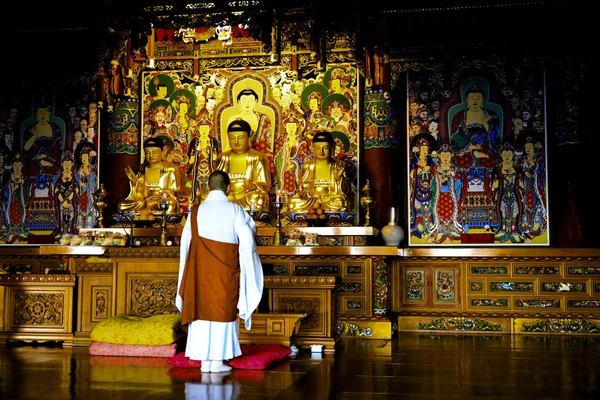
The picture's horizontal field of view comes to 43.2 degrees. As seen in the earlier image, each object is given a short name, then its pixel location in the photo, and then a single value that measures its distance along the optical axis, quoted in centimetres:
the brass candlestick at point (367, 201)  796
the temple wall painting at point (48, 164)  927
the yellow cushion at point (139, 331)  561
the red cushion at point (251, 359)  498
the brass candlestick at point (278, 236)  765
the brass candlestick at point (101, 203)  873
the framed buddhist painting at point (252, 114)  902
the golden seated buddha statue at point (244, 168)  877
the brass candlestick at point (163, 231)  741
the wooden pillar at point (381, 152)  843
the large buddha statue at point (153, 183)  888
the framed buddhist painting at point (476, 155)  837
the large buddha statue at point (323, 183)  847
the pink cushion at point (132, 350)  558
